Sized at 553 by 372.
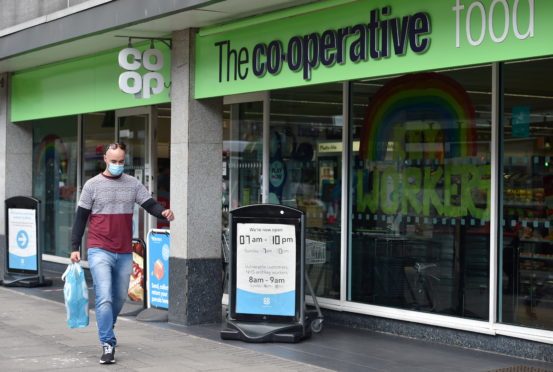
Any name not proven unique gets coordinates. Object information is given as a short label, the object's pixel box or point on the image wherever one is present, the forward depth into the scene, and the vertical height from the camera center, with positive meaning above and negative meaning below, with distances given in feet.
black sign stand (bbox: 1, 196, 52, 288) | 43.50 -4.07
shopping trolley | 31.22 -2.46
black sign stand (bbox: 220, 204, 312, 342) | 29.27 -2.96
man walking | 25.18 -1.37
